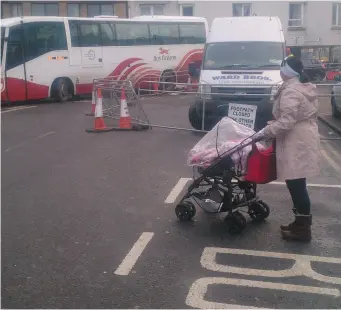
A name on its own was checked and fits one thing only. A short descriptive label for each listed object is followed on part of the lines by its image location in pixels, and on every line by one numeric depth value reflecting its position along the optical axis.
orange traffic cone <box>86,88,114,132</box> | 12.45
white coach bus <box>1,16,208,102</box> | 18.78
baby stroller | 5.32
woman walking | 4.99
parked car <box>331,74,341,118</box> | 13.33
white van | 11.30
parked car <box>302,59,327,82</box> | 29.85
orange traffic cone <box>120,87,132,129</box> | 12.42
